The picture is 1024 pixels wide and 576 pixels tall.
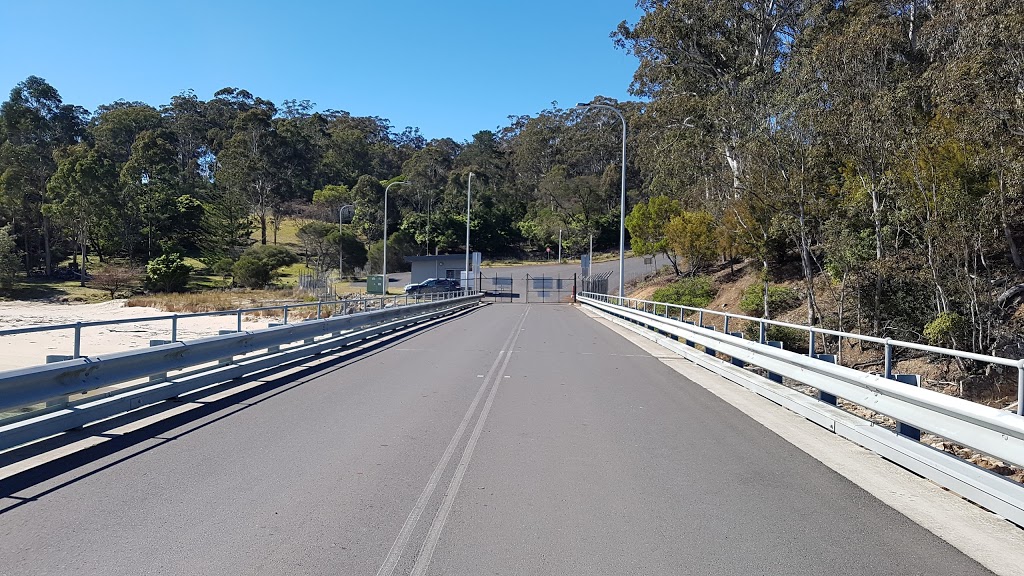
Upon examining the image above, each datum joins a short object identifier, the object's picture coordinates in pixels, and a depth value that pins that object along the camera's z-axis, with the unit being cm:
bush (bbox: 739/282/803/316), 3366
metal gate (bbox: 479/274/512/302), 6996
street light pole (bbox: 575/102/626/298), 3440
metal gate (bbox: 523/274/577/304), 6878
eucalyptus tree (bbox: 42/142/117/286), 6725
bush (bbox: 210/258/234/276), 7250
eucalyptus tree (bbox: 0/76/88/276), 7000
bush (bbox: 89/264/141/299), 6466
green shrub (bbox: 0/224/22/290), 5778
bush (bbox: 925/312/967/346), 1911
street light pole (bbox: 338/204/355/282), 7861
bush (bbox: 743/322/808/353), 2516
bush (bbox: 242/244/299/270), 7296
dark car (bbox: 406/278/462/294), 6569
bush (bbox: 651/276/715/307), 4094
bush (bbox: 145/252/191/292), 6462
